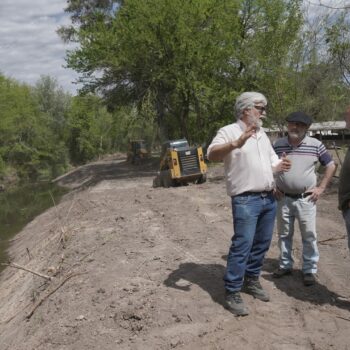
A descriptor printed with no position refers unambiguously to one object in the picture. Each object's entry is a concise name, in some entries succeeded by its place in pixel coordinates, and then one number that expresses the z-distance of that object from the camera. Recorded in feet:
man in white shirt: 14.80
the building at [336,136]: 111.94
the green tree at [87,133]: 175.94
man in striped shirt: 17.37
